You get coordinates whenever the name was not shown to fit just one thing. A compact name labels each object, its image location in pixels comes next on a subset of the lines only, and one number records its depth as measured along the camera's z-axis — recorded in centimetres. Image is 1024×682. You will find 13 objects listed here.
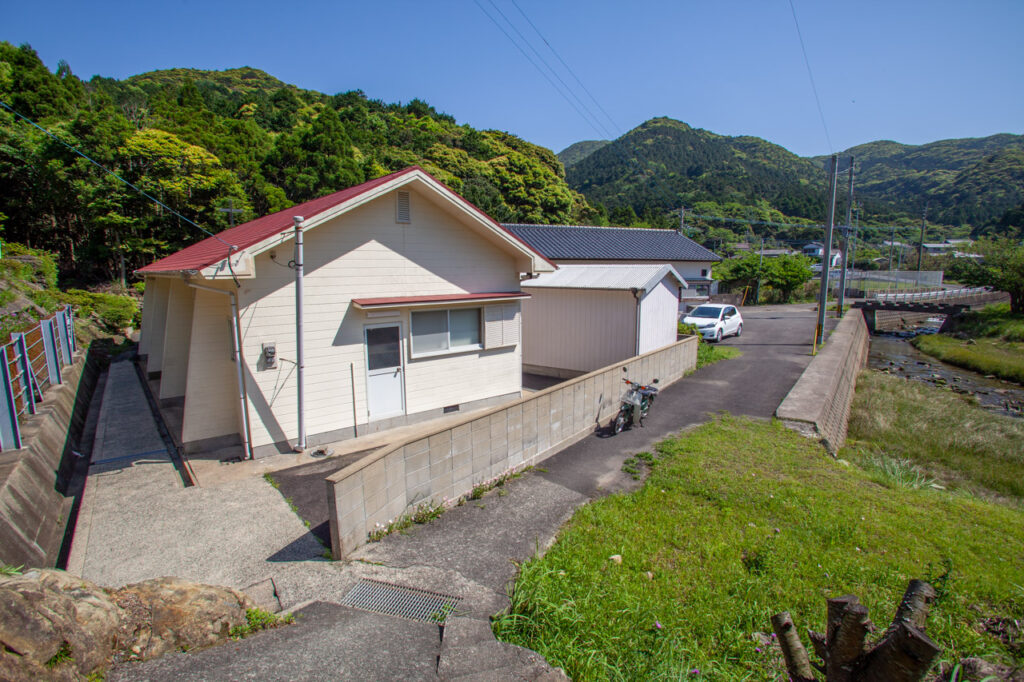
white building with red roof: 766
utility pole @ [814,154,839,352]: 1932
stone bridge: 3268
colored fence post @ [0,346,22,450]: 592
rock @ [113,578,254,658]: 307
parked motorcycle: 971
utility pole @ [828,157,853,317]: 2582
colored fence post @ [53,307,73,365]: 1091
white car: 1985
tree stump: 199
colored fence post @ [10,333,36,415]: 733
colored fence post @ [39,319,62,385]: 910
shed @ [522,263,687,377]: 1325
